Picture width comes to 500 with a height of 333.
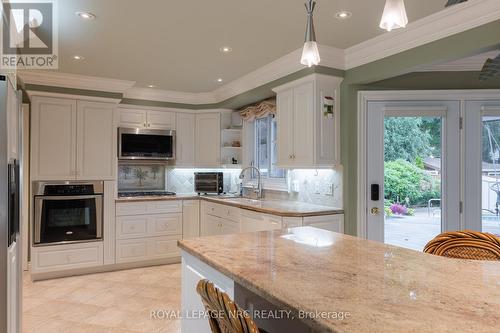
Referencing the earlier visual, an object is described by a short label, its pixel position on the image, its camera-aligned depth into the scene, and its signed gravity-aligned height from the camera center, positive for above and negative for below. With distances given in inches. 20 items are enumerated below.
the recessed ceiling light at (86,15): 100.0 +46.8
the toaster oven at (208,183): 202.1 -8.4
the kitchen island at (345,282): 33.6 -14.9
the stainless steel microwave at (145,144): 187.2 +14.6
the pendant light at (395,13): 45.2 +21.2
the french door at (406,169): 129.8 +0.1
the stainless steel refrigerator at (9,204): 63.3 -7.2
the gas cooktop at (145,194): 187.3 -14.3
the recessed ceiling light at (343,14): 97.7 +46.0
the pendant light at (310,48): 60.3 +22.0
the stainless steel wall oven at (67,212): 156.1 -20.7
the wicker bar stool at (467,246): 58.6 -13.9
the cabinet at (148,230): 174.1 -32.9
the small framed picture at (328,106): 131.3 +25.0
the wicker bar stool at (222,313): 32.7 -15.0
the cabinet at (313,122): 129.6 +19.1
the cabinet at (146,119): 191.3 +29.7
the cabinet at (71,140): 156.9 +14.4
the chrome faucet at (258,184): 185.6 -8.3
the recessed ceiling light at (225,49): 128.1 +46.9
